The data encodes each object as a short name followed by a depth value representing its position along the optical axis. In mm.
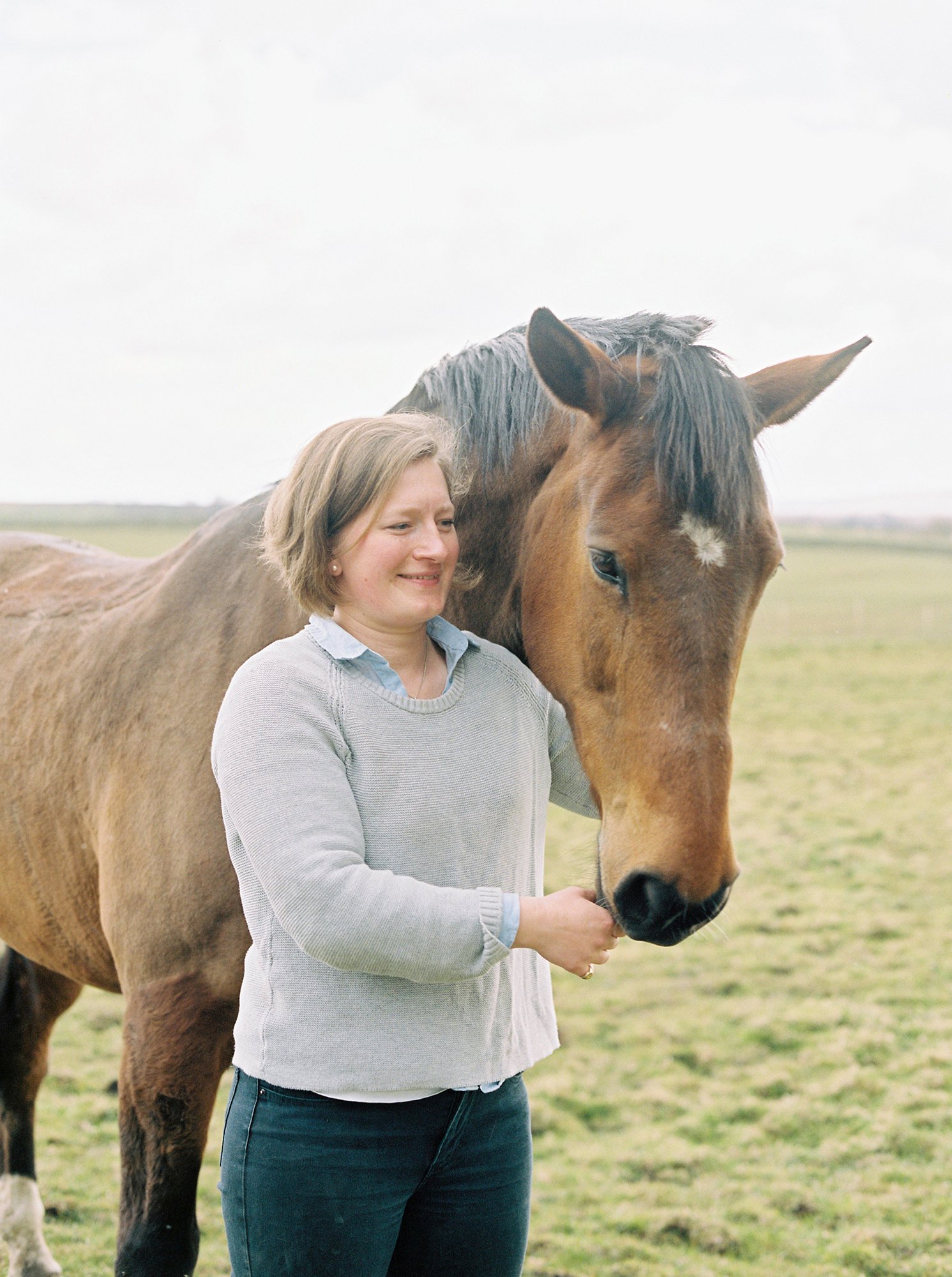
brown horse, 1701
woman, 1551
